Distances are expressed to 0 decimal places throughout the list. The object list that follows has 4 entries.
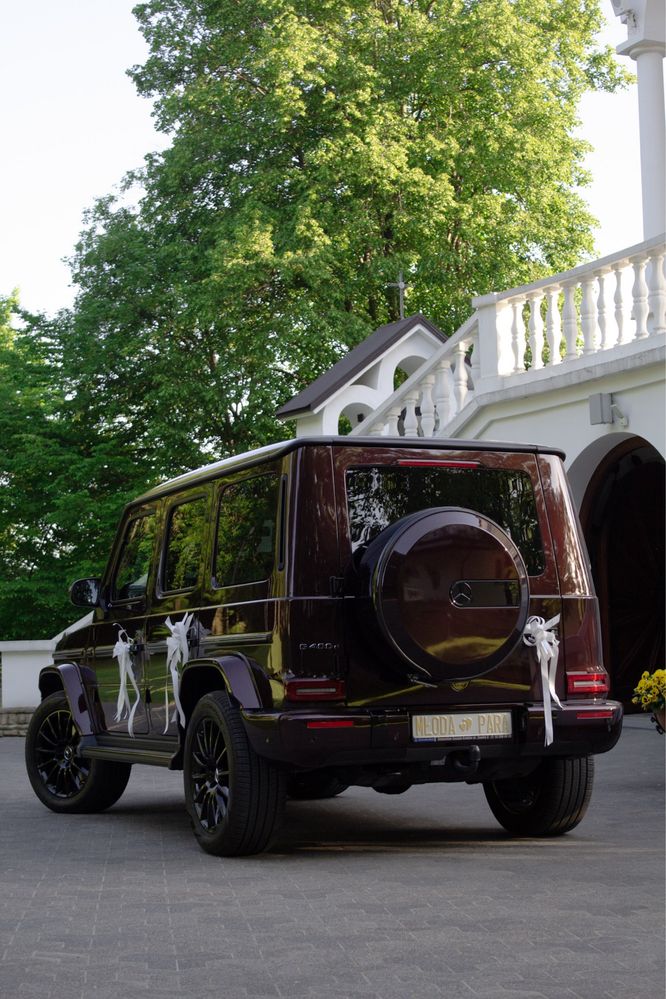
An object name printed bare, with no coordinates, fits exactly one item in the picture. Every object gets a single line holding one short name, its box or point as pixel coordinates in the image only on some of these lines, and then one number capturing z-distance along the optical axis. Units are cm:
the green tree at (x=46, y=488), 3575
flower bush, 1005
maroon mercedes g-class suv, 733
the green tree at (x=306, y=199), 3319
